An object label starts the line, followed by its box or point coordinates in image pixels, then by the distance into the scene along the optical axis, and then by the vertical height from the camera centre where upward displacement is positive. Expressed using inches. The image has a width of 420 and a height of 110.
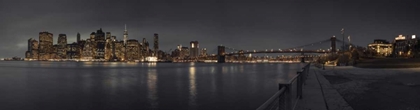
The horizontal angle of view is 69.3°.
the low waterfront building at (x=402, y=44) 4181.1 +200.1
